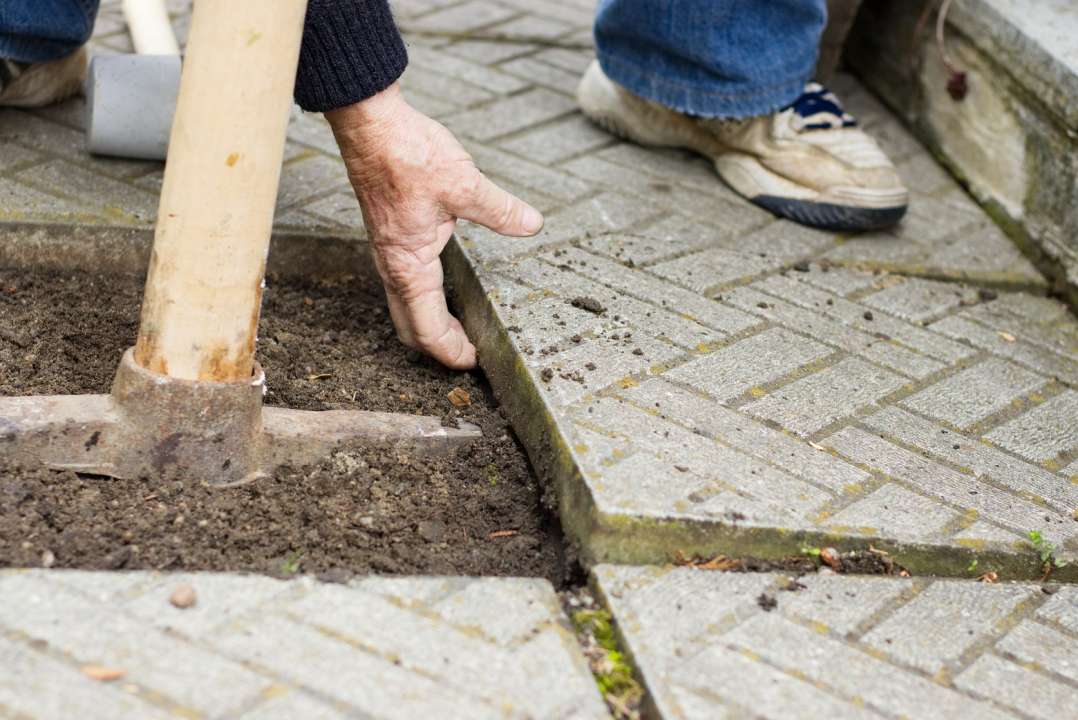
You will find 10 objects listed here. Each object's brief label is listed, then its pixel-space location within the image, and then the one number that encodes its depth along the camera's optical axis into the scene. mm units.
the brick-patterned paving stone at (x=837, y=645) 1638
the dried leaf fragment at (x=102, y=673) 1503
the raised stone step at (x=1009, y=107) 3072
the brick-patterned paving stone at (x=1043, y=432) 2295
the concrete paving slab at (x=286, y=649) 1501
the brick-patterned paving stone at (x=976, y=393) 2367
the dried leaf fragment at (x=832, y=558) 1906
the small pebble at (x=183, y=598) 1647
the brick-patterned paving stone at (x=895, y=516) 1939
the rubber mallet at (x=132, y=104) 2843
